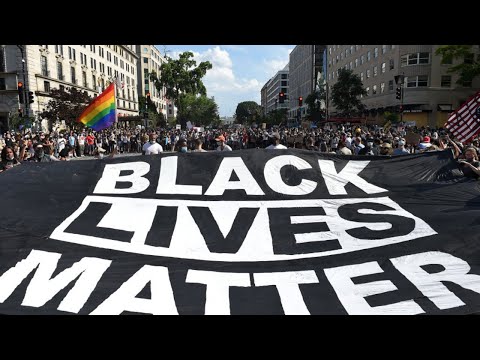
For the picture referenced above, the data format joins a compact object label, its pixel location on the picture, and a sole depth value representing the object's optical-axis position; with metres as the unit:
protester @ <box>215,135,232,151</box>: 11.42
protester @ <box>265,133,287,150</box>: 9.47
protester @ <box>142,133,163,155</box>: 11.27
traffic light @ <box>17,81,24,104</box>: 23.91
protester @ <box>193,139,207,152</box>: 10.11
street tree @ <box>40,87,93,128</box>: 38.62
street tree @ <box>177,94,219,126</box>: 73.75
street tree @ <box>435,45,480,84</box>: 41.73
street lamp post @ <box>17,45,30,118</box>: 25.67
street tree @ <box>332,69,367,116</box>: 57.44
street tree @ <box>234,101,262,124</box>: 188.50
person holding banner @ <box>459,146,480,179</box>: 5.90
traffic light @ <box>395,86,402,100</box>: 25.59
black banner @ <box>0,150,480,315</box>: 4.29
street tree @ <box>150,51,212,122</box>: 66.31
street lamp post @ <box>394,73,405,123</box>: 24.70
